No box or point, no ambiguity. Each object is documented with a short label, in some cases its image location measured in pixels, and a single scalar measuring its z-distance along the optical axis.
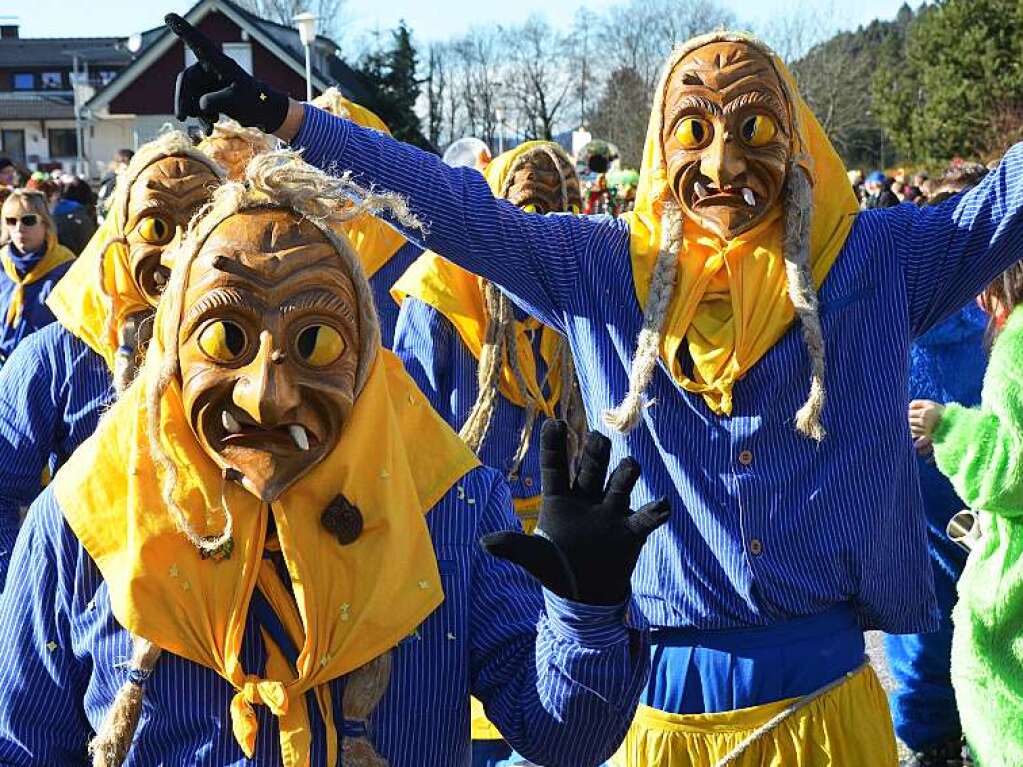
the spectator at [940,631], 4.65
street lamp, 16.42
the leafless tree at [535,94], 61.44
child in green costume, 3.30
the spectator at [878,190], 12.52
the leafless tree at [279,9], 63.55
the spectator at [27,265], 6.81
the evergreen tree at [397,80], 41.50
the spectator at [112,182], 7.60
